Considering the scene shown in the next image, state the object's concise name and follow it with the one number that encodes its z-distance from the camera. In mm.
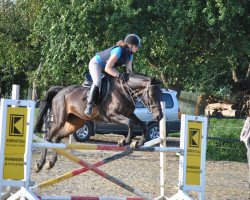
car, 27288
